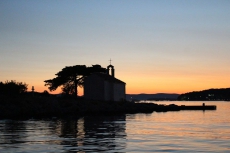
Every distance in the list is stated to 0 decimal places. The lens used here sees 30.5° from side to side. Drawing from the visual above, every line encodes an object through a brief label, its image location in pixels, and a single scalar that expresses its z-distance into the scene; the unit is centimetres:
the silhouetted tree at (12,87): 7025
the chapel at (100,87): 8150
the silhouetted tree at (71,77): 9588
